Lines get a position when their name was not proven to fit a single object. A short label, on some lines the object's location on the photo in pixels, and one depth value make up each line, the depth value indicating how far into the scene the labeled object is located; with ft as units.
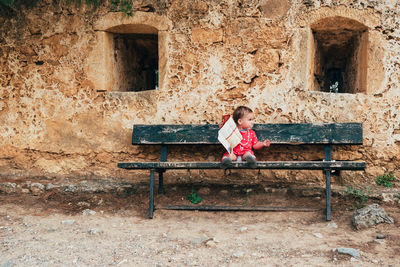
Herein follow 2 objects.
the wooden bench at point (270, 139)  9.93
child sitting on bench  10.73
